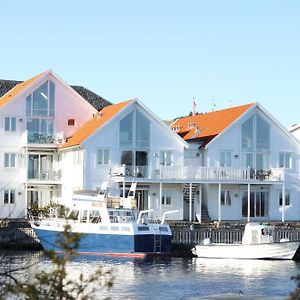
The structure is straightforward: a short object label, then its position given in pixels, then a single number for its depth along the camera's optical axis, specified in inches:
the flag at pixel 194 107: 3210.9
